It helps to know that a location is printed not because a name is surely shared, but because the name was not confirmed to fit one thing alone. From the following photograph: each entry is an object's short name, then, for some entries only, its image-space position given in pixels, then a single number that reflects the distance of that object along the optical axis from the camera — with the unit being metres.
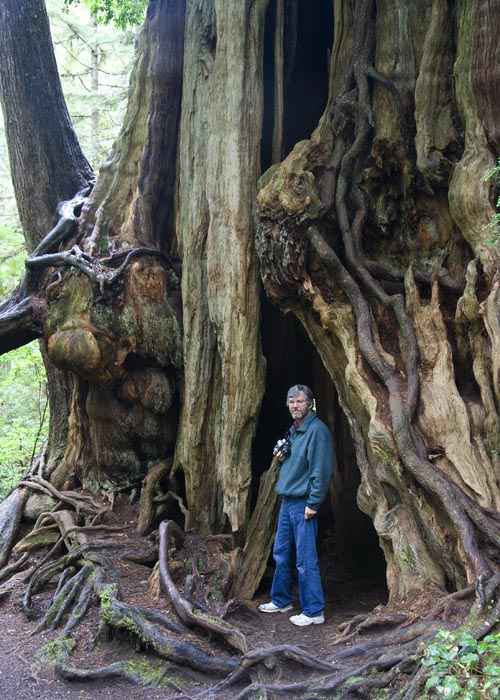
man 4.46
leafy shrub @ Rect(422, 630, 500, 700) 2.33
